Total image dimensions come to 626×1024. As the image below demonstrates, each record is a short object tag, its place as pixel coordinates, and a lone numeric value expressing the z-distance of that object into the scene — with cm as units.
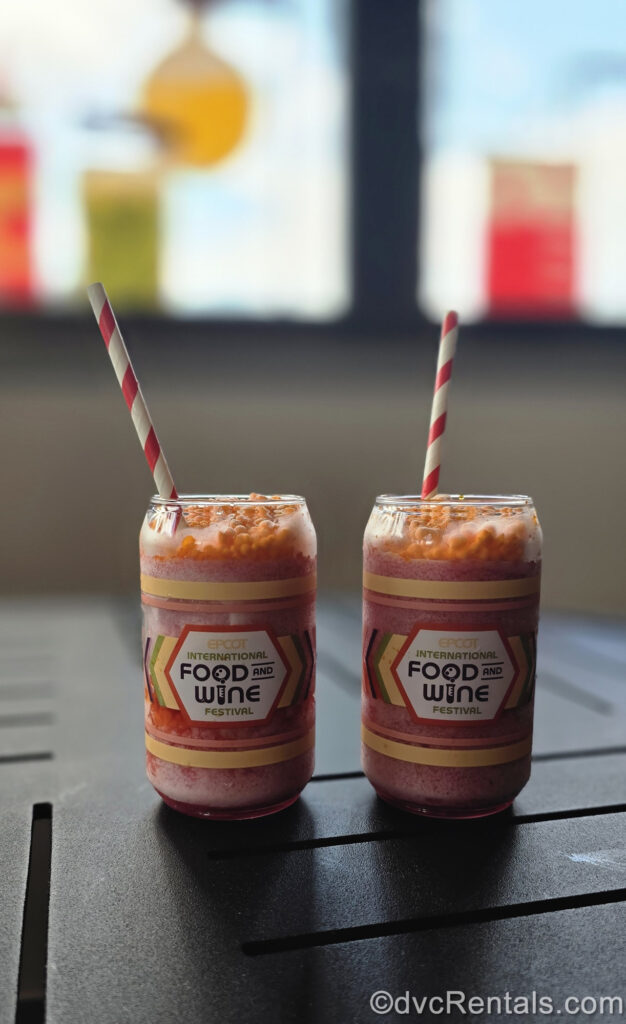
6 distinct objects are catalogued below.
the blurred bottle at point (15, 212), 187
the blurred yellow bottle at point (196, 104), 193
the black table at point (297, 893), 41
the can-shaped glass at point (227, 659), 58
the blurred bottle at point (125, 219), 192
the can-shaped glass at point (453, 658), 59
